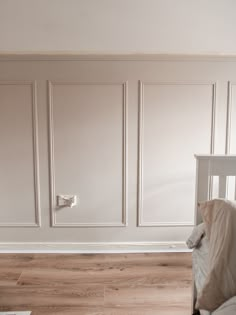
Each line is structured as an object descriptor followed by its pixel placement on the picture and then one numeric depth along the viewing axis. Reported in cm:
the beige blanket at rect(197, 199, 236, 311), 105
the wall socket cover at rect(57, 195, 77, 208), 260
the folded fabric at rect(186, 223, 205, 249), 148
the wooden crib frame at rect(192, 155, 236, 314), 155
